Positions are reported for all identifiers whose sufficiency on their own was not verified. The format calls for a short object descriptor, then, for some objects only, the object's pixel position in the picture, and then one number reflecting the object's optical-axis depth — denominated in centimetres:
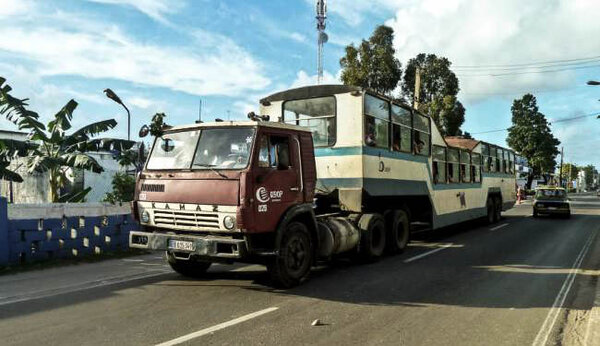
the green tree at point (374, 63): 2961
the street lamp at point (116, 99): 1644
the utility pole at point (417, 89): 2587
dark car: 2336
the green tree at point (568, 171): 13939
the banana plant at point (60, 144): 1316
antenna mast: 3604
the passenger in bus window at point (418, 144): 1245
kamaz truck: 698
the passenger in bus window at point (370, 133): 991
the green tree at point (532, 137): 7312
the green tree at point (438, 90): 3388
